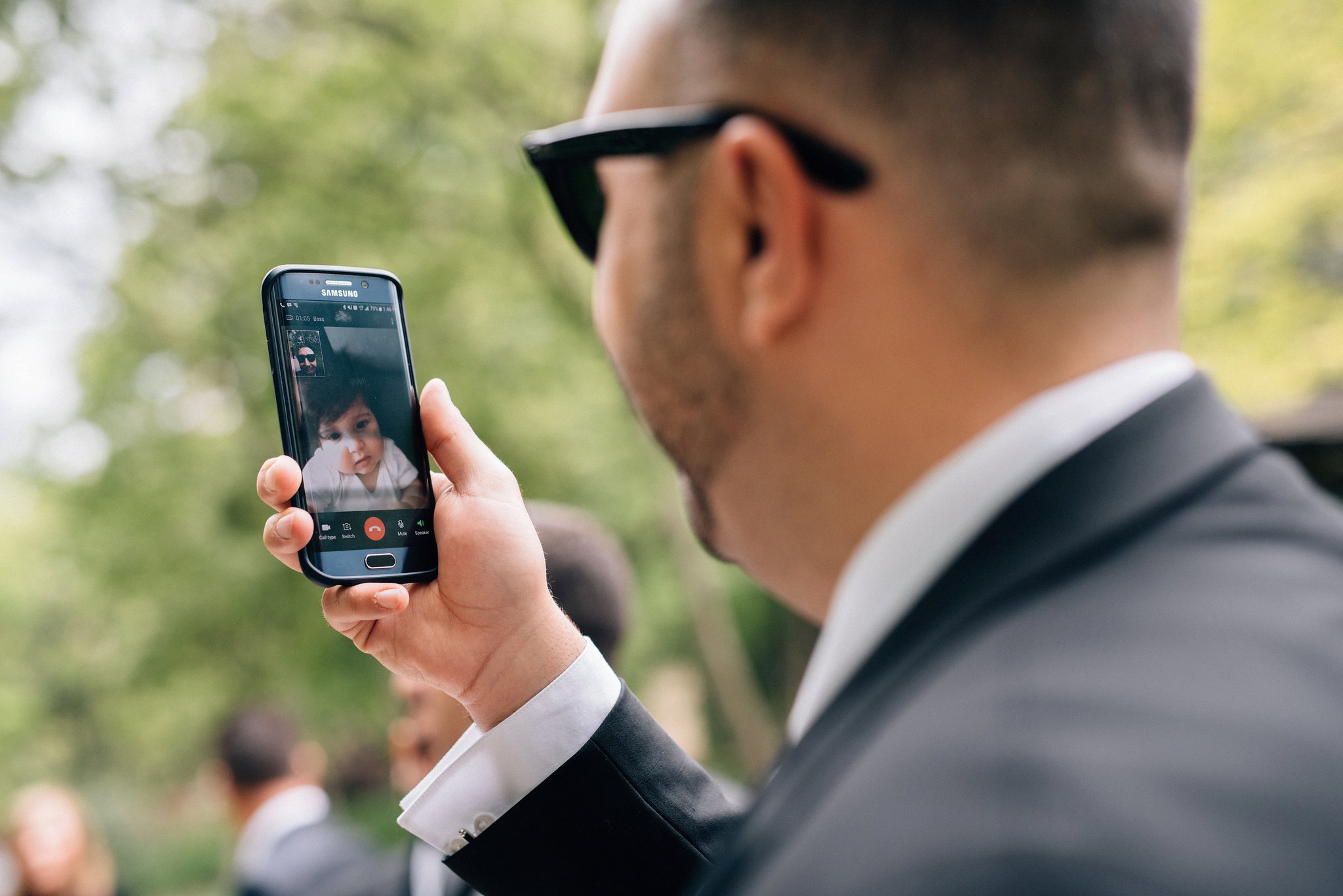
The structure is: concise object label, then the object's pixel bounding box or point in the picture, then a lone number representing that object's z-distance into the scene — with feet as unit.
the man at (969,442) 2.27
